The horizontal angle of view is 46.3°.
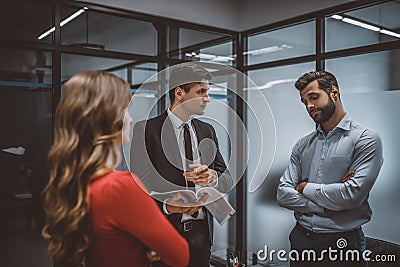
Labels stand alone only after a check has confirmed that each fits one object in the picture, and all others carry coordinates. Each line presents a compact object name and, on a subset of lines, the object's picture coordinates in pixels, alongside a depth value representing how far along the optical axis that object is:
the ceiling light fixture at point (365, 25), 2.74
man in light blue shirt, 2.79
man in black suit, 2.71
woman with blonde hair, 1.65
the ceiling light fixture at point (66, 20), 2.69
